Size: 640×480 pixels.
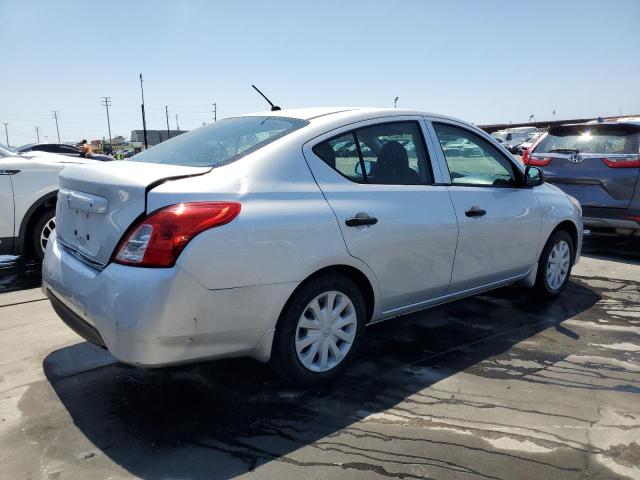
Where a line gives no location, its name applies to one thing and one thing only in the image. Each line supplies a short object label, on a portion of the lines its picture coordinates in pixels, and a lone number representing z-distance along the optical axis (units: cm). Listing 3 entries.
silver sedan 247
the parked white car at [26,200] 530
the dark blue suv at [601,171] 628
